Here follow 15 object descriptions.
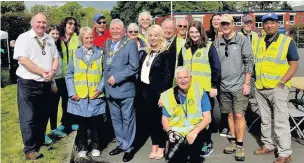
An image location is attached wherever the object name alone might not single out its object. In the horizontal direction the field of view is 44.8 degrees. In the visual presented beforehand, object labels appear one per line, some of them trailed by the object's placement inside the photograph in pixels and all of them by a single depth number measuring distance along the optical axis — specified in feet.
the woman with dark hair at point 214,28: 21.72
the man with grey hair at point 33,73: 16.15
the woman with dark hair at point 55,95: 19.79
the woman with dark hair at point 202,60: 16.51
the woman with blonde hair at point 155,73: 16.33
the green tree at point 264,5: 264.31
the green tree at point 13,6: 178.42
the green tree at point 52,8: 343.79
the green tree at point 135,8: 198.08
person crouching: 14.12
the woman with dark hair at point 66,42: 20.18
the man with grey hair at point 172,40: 16.74
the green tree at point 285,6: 250.37
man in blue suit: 16.72
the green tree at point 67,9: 335.88
